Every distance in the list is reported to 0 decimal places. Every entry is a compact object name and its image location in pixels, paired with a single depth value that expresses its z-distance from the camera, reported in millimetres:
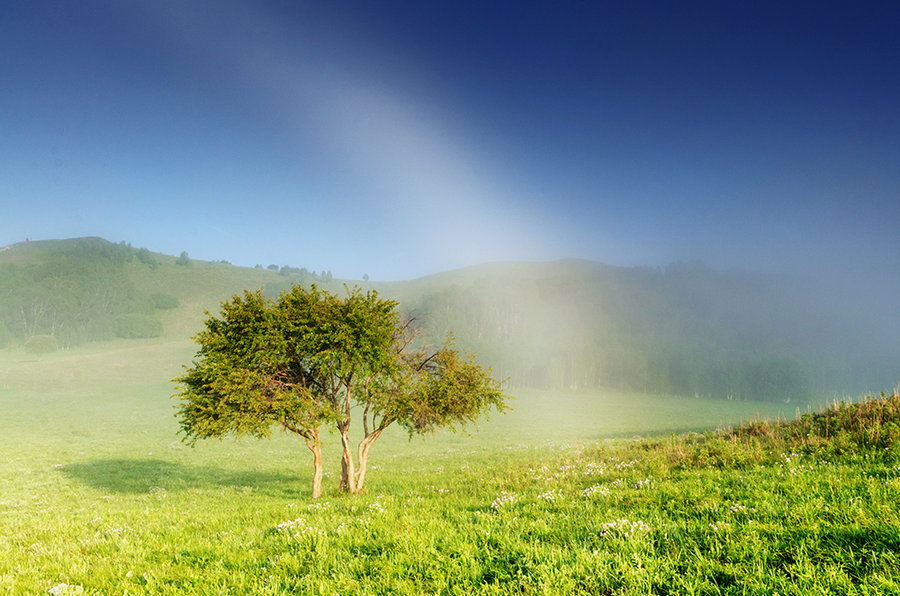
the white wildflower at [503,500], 11336
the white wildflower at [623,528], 7462
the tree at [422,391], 21844
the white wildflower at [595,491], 11698
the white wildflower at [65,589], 7277
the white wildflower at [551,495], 11608
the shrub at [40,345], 152875
